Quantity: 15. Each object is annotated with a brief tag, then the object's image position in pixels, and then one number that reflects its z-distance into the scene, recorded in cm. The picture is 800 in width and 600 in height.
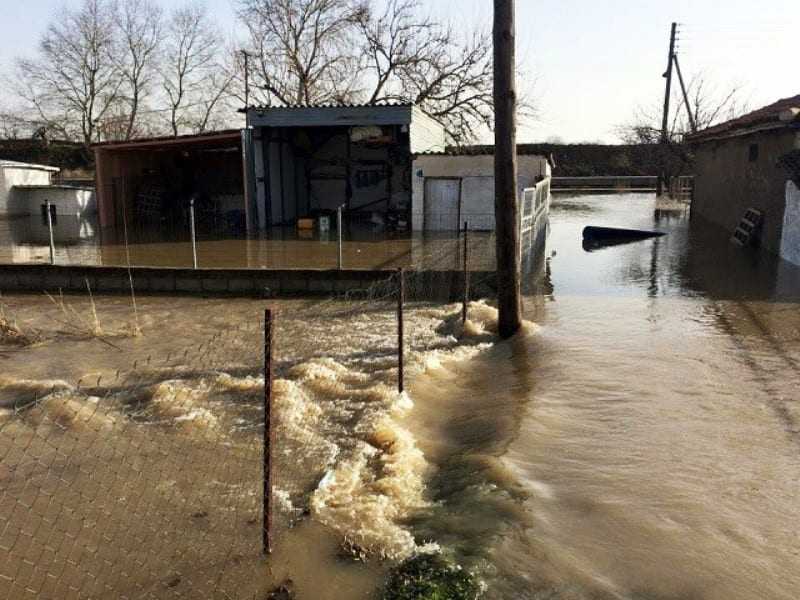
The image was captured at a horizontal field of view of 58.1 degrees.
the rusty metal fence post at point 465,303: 1016
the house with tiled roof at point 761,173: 1528
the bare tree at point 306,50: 3806
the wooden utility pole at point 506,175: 879
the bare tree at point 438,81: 3341
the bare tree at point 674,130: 4156
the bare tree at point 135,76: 5281
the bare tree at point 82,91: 4962
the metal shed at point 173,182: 2205
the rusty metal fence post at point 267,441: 411
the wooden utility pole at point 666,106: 3825
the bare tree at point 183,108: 5544
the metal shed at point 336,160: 2003
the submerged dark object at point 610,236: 2083
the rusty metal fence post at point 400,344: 706
